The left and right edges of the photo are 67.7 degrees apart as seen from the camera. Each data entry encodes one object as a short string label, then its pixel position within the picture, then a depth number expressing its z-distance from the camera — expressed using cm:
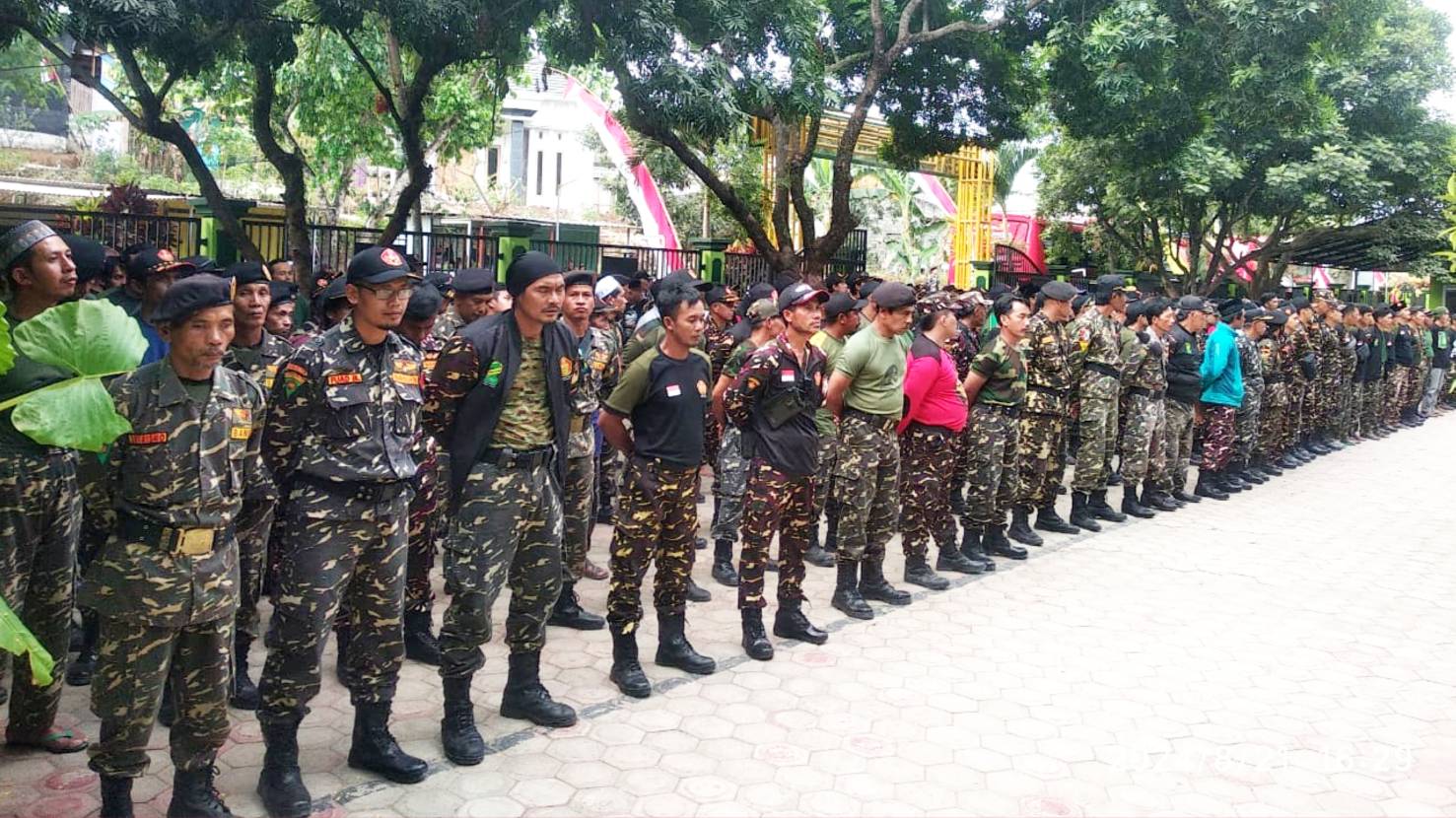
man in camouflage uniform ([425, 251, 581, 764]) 406
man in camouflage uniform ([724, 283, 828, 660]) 531
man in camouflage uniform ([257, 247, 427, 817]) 360
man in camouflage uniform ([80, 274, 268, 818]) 325
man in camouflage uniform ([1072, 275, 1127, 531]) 868
